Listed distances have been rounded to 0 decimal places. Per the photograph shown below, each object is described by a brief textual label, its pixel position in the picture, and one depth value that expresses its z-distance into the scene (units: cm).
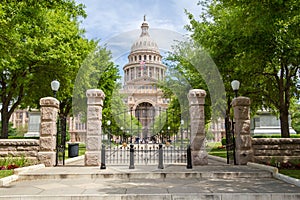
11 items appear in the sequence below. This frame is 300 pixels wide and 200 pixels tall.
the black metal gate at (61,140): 1186
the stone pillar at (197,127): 1134
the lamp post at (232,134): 1191
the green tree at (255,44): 956
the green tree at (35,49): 1083
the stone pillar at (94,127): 1123
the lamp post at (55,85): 1222
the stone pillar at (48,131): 1116
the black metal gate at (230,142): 1188
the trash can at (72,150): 1702
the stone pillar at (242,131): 1130
